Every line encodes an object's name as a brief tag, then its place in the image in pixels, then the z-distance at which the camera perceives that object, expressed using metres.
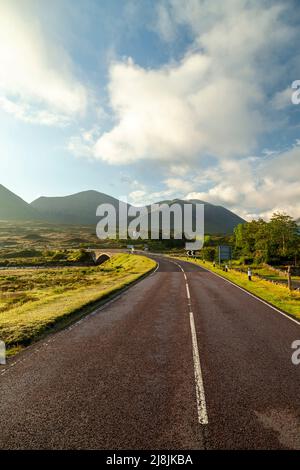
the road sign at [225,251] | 43.92
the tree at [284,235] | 60.66
